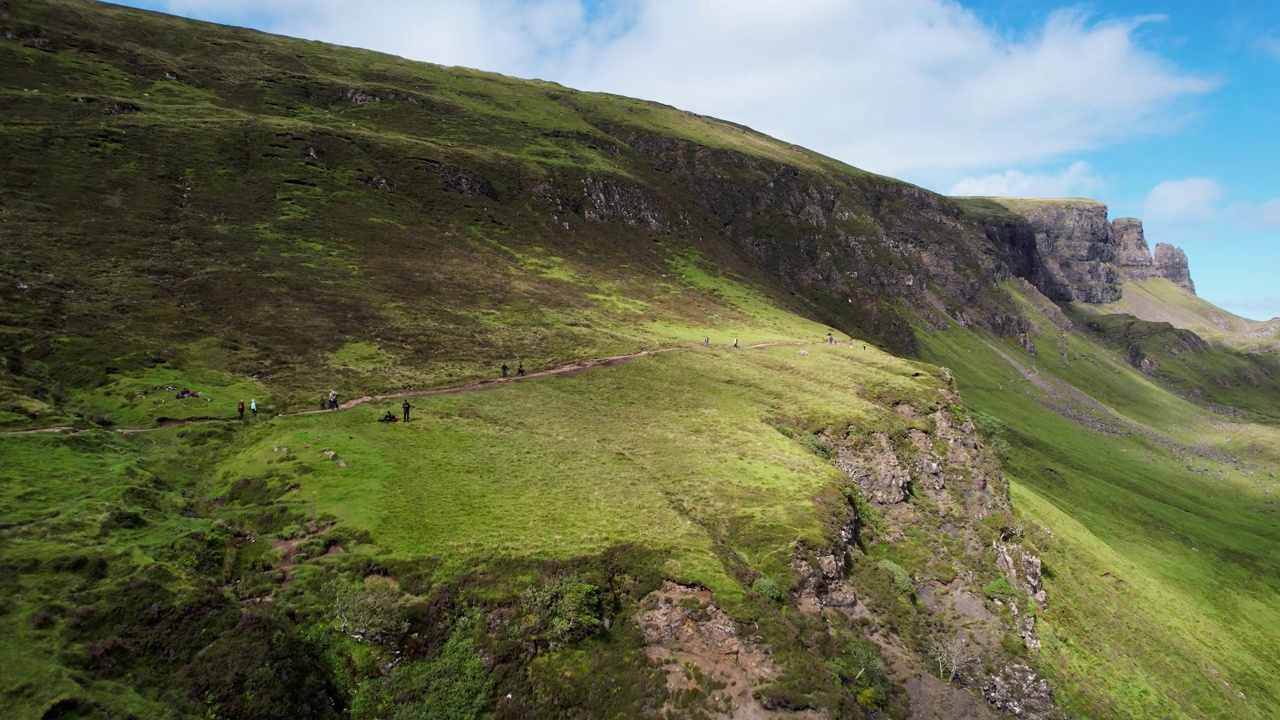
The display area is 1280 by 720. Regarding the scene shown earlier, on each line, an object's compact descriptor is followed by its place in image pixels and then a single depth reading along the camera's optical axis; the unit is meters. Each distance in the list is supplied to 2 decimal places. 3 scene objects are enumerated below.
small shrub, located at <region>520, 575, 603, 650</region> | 27.69
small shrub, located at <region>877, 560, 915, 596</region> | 41.75
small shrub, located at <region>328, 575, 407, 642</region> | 26.31
